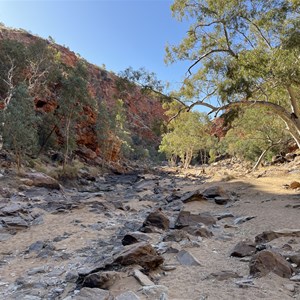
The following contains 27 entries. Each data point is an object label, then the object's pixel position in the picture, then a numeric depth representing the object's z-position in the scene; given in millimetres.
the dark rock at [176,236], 7478
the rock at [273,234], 7043
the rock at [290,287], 4402
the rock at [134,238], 7219
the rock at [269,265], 4918
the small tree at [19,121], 19016
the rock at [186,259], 5785
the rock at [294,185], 15352
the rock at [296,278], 4667
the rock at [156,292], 4368
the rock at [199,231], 8023
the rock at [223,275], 4955
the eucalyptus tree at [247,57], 10755
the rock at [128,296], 4234
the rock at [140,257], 5461
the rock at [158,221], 9078
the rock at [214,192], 15070
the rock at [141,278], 4801
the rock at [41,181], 17681
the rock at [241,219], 9820
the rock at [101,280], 4777
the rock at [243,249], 6145
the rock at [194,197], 14367
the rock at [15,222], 9664
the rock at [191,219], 9180
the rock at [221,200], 13939
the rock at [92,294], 4315
